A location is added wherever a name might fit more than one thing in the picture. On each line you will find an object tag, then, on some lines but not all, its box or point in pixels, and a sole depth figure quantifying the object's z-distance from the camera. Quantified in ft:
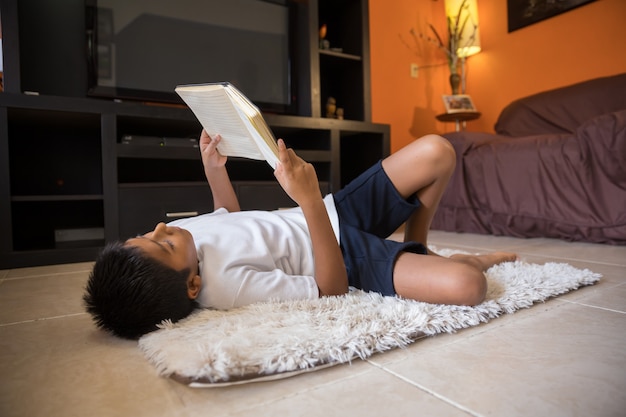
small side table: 9.25
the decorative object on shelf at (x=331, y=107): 7.77
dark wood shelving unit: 4.89
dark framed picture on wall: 8.30
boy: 2.11
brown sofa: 5.07
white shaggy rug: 1.70
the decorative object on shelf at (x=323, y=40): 7.45
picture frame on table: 9.25
